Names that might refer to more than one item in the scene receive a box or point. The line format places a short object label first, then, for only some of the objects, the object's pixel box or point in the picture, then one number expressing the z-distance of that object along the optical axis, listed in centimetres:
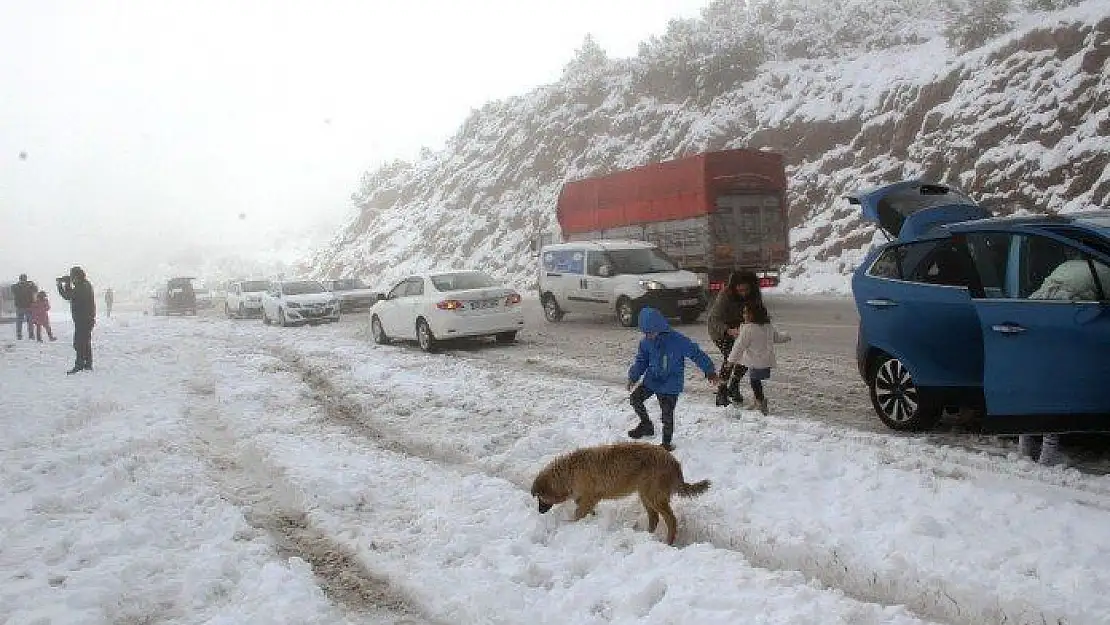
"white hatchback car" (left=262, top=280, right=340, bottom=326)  2205
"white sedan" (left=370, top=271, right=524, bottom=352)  1331
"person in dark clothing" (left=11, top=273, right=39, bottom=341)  2083
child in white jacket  704
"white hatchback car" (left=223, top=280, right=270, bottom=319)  2850
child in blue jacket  605
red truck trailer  1758
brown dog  450
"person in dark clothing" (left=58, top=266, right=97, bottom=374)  1307
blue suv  454
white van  1507
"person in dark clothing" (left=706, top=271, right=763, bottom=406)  742
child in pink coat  2070
